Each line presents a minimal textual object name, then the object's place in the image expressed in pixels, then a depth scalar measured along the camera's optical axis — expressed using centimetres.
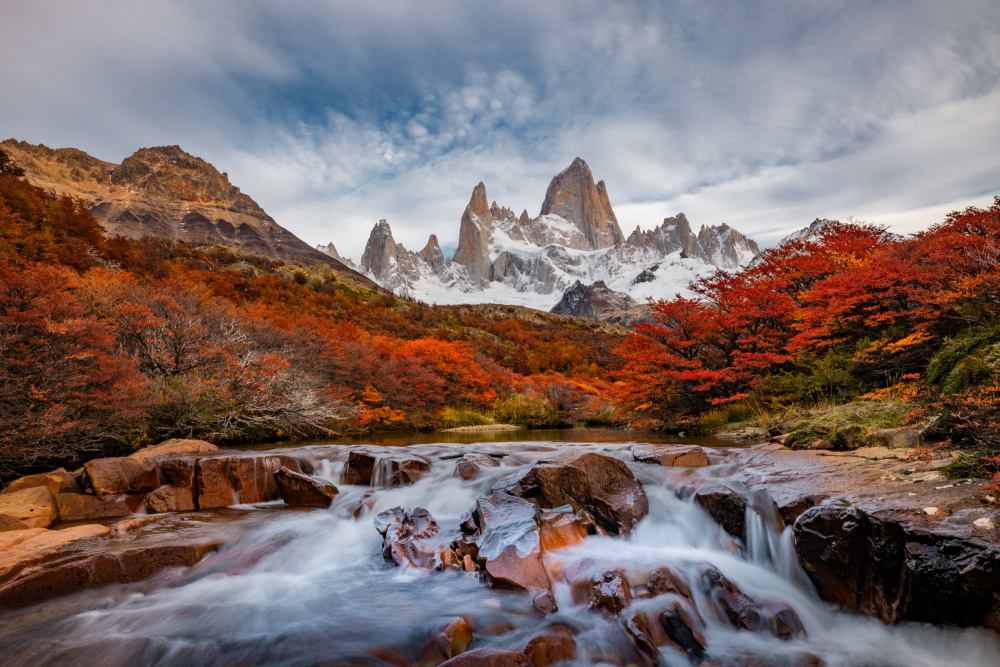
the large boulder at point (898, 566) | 285
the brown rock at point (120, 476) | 606
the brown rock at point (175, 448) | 755
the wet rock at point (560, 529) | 463
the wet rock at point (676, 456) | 698
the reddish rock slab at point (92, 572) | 376
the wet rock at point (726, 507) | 501
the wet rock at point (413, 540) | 471
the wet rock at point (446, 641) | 324
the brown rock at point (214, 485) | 662
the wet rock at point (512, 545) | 405
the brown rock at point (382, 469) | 753
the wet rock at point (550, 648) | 308
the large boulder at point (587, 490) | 548
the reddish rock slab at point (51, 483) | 581
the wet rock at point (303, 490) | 682
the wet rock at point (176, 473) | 657
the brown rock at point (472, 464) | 733
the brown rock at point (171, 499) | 614
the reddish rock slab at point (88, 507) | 558
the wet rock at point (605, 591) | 361
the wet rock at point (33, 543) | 405
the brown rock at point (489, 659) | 274
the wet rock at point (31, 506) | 504
